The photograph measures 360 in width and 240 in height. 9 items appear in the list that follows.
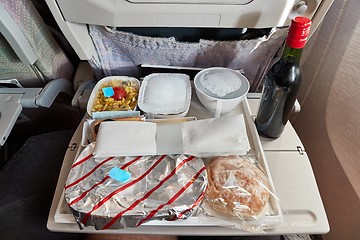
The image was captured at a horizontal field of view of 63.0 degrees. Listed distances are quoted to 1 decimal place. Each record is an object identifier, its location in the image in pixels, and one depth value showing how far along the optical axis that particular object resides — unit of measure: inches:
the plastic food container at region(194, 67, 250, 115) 26.8
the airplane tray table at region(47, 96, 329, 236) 22.0
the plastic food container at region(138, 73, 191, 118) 27.0
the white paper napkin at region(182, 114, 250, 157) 23.3
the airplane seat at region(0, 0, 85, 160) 27.6
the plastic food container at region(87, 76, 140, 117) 27.2
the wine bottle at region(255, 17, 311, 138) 21.2
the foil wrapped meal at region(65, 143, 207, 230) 20.7
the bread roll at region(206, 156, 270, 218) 21.4
